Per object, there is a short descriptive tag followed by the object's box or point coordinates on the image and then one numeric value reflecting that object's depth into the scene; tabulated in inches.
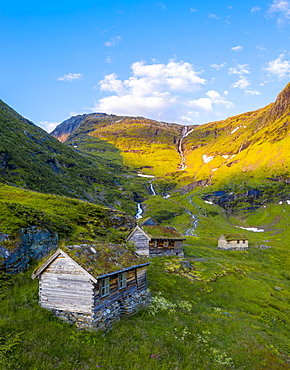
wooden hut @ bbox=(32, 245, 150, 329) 644.1
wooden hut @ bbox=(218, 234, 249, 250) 3139.8
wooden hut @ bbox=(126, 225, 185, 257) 1854.9
